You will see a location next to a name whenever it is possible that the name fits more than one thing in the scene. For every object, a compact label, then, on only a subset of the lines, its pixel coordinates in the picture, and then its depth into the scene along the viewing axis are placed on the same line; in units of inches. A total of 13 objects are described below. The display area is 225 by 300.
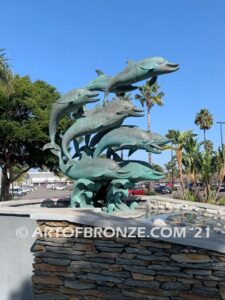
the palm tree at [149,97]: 1037.8
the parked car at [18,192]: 1275.0
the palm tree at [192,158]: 590.5
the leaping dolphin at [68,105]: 254.3
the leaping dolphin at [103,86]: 256.3
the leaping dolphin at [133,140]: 239.4
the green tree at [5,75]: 369.0
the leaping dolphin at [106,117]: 244.3
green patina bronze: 238.6
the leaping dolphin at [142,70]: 240.4
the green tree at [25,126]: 544.8
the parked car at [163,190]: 1192.1
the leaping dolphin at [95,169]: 235.0
